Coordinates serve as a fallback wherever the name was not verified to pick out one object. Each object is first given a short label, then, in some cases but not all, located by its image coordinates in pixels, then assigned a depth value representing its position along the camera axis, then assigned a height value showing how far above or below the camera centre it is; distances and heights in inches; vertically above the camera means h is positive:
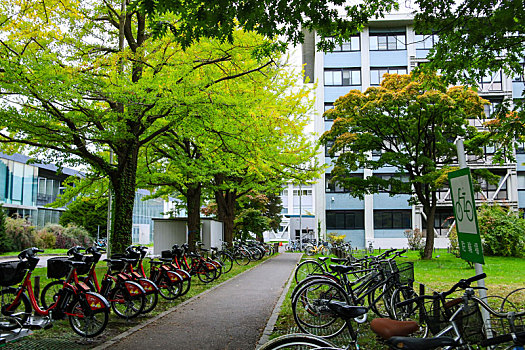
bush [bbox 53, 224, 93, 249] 1402.6 -70.4
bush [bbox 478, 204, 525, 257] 868.6 -39.4
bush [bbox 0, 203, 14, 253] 1163.6 -62.3
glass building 1476.4 +98.0
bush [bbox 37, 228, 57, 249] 1299.2 -73.8
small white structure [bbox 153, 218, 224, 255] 946.2 -40.6
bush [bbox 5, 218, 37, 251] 1214.3 -53.0
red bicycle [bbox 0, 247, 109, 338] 256.4 -52.6
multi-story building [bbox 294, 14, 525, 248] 1353.3 +188.6
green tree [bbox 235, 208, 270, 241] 1264.8 -26.6
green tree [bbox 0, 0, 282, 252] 377.1 +114.2
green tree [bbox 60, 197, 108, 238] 1501.0 -16.5
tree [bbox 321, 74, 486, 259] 695.7 +147.5
